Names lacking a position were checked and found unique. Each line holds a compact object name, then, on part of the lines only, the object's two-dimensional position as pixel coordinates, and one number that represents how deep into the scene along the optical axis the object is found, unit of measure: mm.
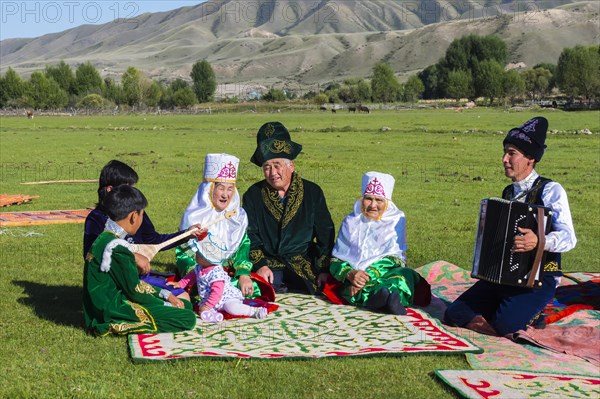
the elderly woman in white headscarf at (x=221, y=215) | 8109
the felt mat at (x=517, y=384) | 5484
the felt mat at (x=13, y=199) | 15527
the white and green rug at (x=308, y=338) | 6445
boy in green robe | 6863
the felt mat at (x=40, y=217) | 13312
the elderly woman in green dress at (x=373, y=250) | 8086
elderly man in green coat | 8797
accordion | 6816
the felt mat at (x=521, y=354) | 6191
